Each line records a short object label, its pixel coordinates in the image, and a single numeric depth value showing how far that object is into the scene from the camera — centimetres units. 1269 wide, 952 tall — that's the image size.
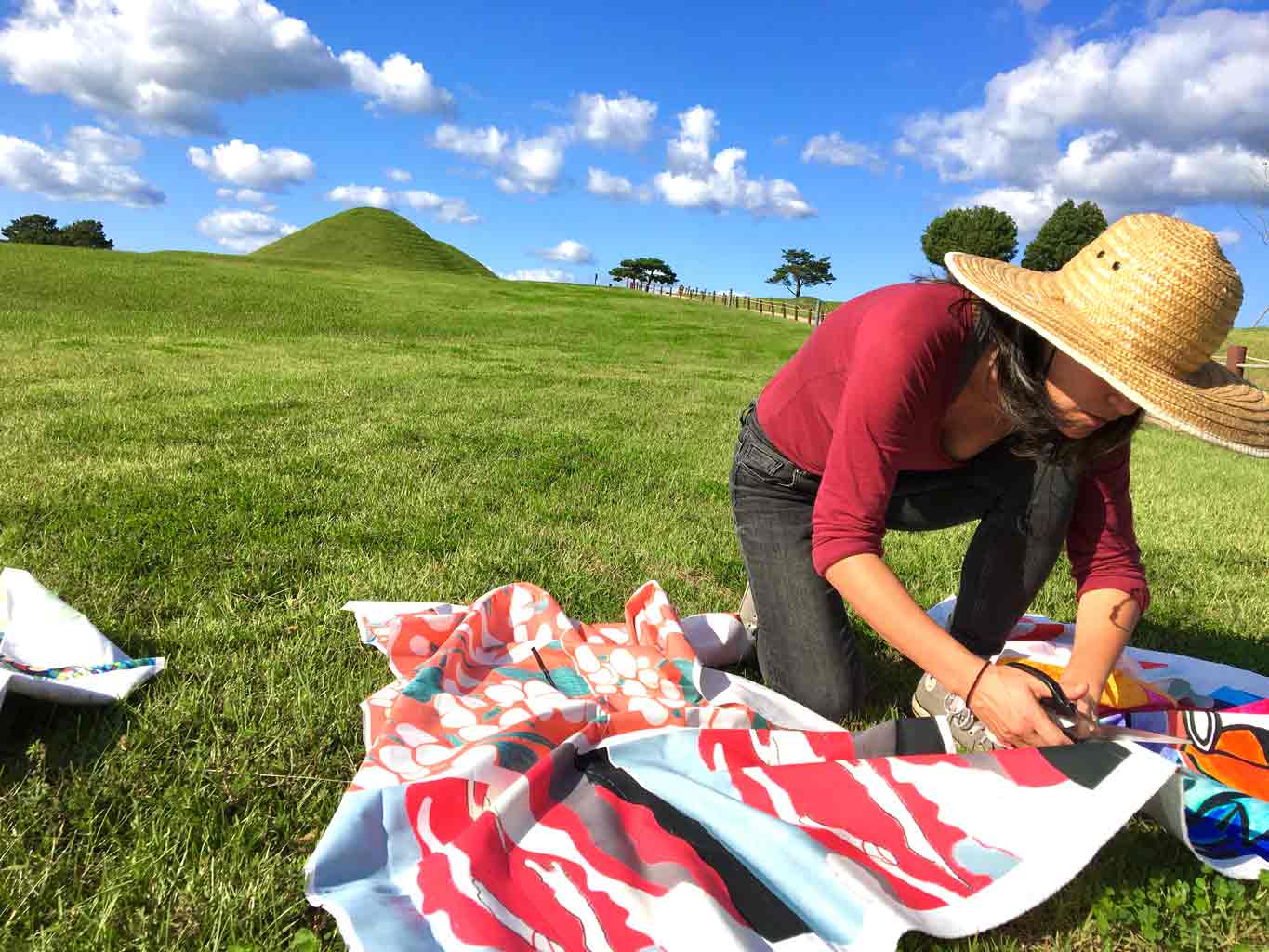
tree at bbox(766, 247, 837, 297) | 8919
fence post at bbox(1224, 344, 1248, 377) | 1300
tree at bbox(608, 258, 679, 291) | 10312
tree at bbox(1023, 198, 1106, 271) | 6082
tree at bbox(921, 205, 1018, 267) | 6494
